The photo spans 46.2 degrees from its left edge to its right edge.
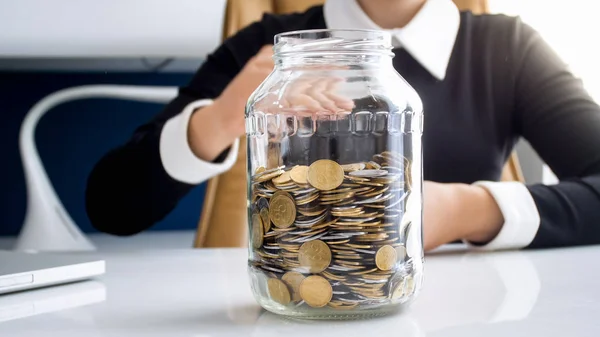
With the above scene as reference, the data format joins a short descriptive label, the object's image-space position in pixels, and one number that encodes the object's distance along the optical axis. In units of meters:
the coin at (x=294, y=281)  0.33
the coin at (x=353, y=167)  0.33
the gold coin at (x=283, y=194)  0.33
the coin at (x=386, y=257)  0.33
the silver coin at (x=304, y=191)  0.33
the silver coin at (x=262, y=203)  0.34
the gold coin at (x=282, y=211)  0.33
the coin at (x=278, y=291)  0.34
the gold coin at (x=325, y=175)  0.33
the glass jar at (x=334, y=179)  0.33
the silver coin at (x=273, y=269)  0.34
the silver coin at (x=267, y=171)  0.35
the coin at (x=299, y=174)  0.33
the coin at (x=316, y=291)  0.32
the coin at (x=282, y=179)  0.34
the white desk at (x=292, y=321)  0.33
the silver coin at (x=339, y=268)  0.32
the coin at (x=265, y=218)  0.34
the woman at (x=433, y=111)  0.86
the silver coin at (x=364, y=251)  0.33
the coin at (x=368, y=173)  0.33
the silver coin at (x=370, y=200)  0.33
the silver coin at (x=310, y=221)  0.32
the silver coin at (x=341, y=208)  0.32
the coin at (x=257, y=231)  0.35
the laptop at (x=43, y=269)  0.45
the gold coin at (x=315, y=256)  0.32
